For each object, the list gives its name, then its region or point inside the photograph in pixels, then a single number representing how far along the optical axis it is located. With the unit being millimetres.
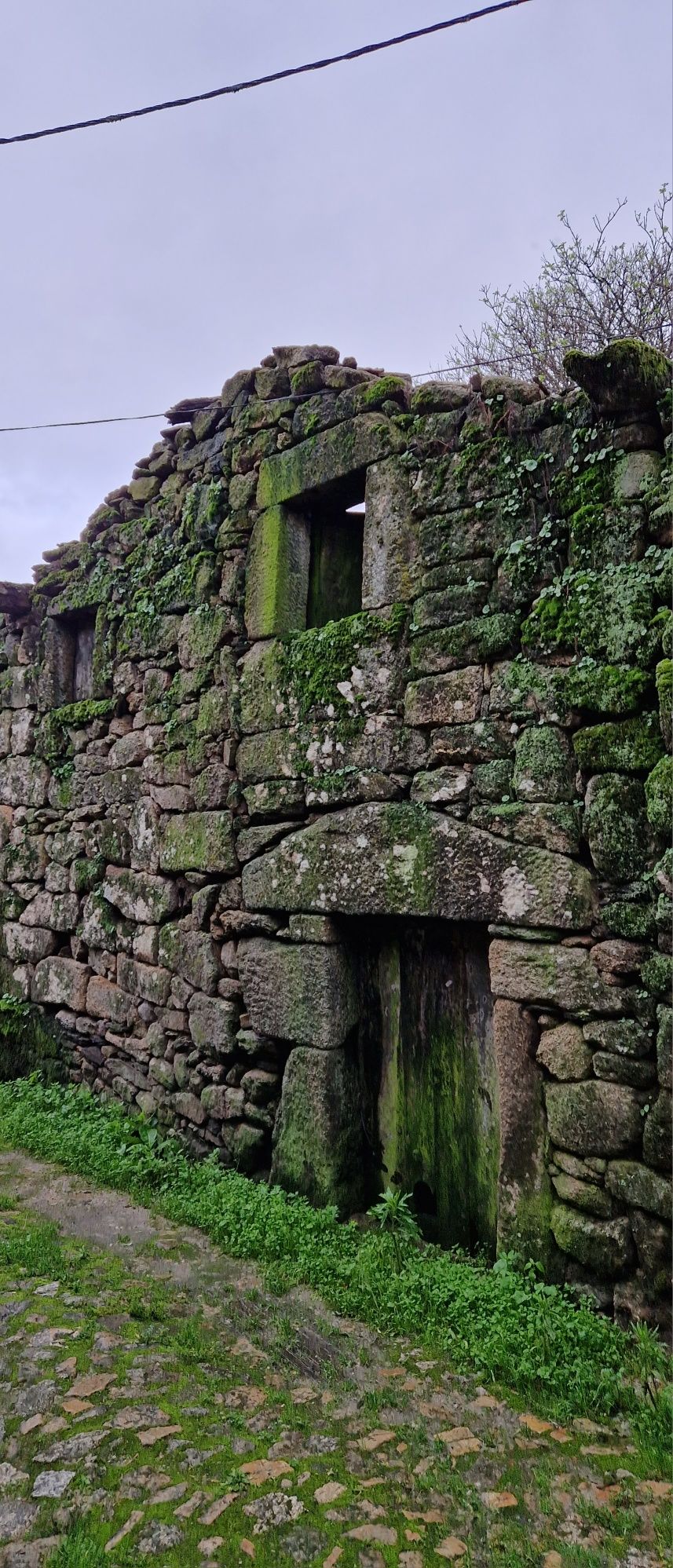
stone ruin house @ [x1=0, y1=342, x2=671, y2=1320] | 2879
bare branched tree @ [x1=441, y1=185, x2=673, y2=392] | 7531
